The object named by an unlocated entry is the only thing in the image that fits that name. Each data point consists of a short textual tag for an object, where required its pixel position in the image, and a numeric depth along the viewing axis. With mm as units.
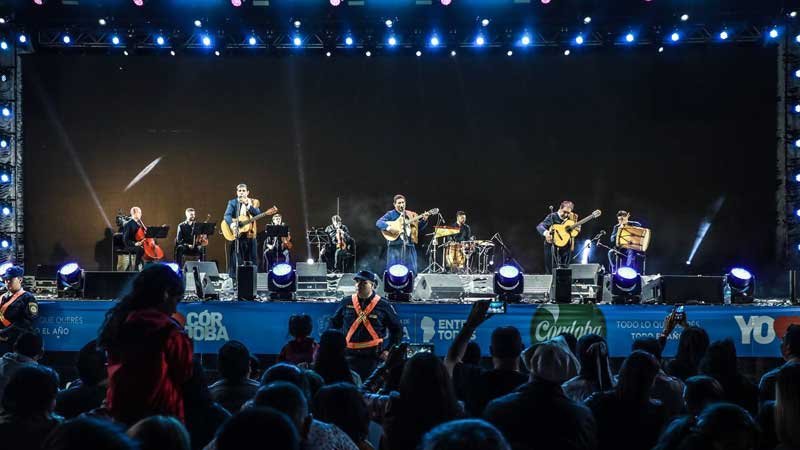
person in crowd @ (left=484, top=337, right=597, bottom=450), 3701
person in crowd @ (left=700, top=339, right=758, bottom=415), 5203
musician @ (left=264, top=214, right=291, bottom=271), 18547
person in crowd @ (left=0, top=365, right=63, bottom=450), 3924
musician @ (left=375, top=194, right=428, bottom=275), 16750
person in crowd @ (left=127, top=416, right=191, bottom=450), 2424
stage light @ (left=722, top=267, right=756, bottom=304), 12672
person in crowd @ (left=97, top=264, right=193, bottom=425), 3934
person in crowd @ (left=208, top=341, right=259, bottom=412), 5027
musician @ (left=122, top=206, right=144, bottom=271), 18094
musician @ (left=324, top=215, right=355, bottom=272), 19281
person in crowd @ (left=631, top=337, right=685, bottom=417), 5207
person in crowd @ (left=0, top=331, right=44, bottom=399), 6711
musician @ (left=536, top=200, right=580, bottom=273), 17208
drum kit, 18031
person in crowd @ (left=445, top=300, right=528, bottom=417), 4645
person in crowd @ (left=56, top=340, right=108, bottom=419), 5055
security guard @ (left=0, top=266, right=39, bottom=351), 11273
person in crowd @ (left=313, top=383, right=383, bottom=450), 3641
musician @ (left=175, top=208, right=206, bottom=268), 18047
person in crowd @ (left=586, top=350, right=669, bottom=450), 4234
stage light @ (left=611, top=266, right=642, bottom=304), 12539
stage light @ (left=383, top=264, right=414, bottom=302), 12586
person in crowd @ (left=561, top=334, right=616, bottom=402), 5074
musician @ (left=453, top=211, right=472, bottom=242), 18766
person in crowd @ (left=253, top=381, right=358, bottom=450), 3146
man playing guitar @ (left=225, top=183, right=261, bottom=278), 16656
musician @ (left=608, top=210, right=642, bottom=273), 16891
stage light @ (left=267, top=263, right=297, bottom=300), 12664
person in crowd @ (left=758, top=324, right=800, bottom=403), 5605
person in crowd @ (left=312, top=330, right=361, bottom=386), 5438
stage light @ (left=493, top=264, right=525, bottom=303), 12820
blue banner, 11602
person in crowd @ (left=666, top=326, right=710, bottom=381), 6102
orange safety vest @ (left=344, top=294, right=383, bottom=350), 9109
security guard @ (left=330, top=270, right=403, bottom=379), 9070
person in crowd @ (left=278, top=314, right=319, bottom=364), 7406
